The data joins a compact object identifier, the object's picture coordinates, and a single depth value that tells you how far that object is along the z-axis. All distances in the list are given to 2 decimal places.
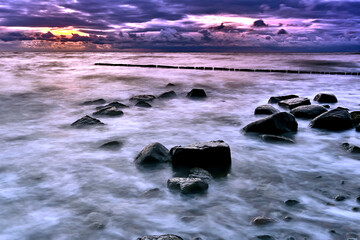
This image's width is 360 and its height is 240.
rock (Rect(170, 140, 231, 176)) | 4.45
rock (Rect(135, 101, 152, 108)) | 9.93
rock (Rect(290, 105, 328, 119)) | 7.69
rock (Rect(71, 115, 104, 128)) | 7.13
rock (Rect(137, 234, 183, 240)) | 2.59
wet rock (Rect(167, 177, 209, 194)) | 3.73
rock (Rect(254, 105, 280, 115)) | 8.39
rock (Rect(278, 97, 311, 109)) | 9.09
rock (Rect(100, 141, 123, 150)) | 5.74
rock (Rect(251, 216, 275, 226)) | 3.10
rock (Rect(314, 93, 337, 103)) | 10.60
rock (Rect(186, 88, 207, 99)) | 11.95
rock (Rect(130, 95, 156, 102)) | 11.16
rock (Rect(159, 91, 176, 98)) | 11.95
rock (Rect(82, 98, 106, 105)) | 10.65
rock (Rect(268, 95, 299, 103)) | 10.55
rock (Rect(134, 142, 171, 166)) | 4.73
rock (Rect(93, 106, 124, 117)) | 8.38
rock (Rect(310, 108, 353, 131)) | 6.63
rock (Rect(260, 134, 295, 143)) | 5.83
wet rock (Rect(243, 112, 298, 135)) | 6.29
